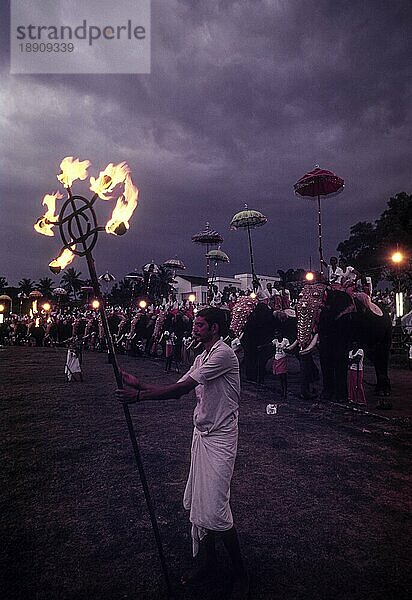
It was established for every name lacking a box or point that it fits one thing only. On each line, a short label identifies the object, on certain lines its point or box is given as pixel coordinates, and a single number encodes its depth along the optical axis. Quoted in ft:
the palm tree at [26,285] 257.32
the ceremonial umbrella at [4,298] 142.12
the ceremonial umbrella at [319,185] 38.37
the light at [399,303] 73.05
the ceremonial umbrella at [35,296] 151.23
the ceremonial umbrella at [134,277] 112.47
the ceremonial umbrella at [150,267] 84.64
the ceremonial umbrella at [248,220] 56.80
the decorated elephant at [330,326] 31.60
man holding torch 10.80
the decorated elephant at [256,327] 41.81
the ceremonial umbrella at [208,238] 70.23
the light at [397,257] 73.65
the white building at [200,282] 197.47
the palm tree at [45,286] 258.20
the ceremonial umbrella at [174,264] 90.60
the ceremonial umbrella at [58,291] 144.42
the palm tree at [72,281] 260.03
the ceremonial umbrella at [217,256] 77.00
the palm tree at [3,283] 229.49
